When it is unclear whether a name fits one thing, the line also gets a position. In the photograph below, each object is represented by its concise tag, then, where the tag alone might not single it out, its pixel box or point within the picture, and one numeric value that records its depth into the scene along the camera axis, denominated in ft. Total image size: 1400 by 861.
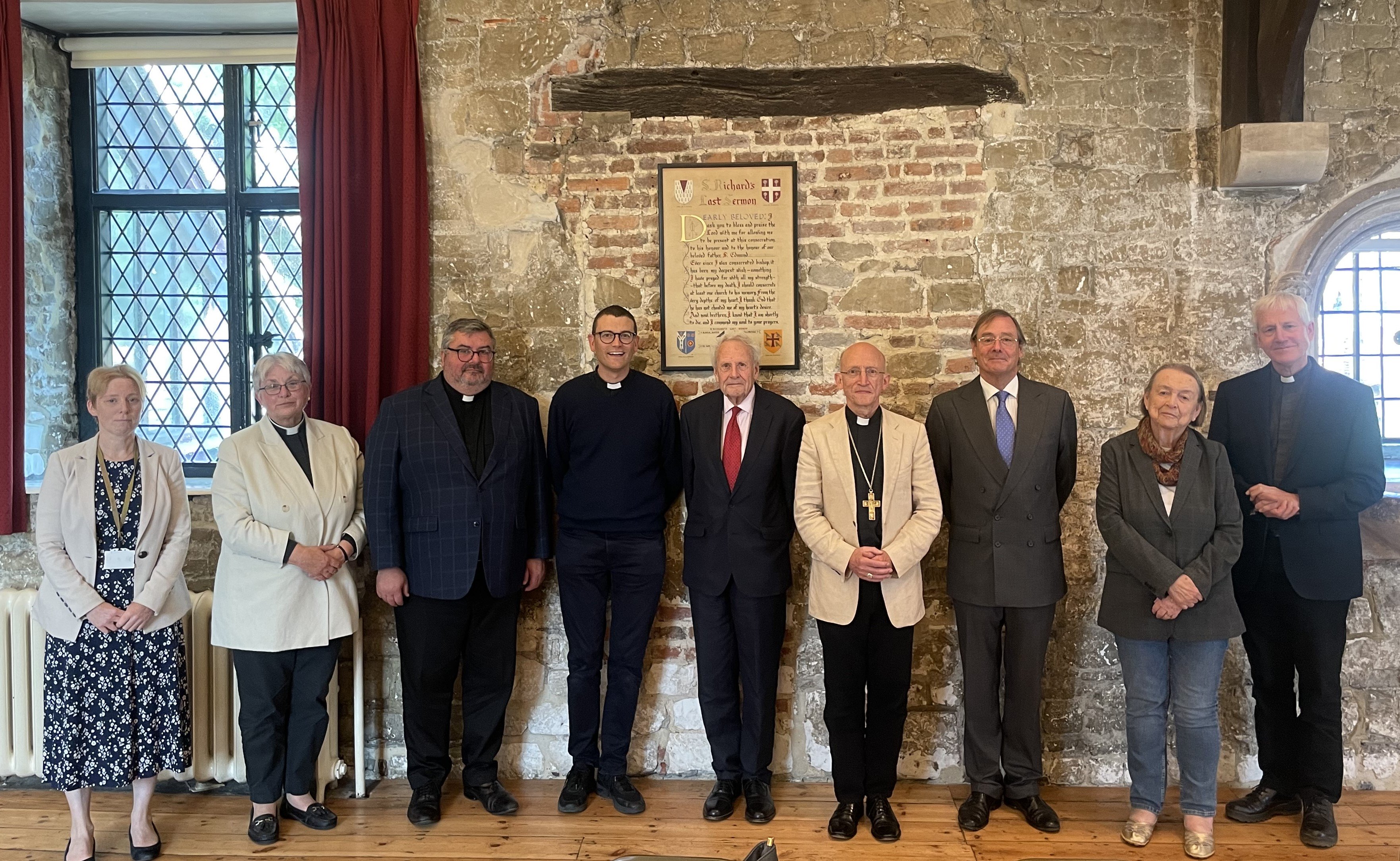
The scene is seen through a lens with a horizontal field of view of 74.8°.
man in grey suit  11.49
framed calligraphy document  13.37
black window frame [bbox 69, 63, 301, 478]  14.76
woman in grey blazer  10.78
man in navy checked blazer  11.95
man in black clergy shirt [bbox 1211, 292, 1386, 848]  11.15
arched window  14.11
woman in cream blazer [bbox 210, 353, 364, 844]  11.36
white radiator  12.37
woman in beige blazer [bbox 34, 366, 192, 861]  10.87
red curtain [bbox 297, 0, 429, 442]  13.25
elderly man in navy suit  11.86
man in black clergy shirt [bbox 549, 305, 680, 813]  12.32
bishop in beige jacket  11.34
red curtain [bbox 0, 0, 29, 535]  13.19
